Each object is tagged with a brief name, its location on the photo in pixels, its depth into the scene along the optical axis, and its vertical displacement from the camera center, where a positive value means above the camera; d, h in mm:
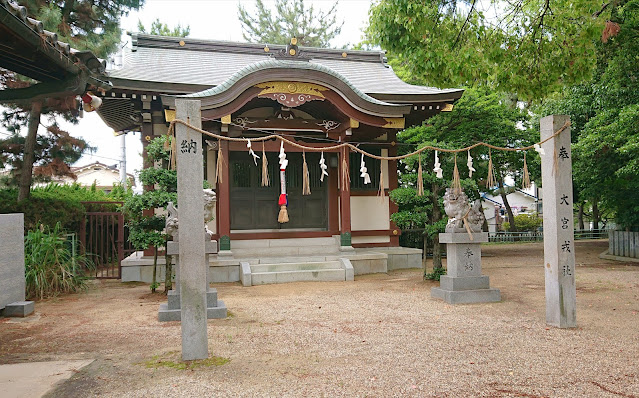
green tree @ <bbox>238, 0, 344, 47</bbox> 29500 +12601
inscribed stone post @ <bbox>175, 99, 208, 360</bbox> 4703 -166
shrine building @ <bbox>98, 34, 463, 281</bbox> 10547 +2326
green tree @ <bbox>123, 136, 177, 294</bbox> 8438 +317
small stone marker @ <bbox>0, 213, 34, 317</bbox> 6938 -747
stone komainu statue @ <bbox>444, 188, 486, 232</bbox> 7906 +38
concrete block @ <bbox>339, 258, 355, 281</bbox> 10453 -1290
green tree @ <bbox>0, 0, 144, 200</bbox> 9961 +4724
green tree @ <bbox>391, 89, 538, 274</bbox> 14367 +2732
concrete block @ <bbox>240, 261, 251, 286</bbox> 9781 -1238
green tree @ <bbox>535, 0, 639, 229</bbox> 9906 +2570
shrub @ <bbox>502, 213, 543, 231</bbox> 28625 -629
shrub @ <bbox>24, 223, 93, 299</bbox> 8391 -905
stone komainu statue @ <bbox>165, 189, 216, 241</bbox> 6863 +64
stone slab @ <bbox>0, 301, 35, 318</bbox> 6961 -1384
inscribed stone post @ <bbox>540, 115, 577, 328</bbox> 5801 -199
